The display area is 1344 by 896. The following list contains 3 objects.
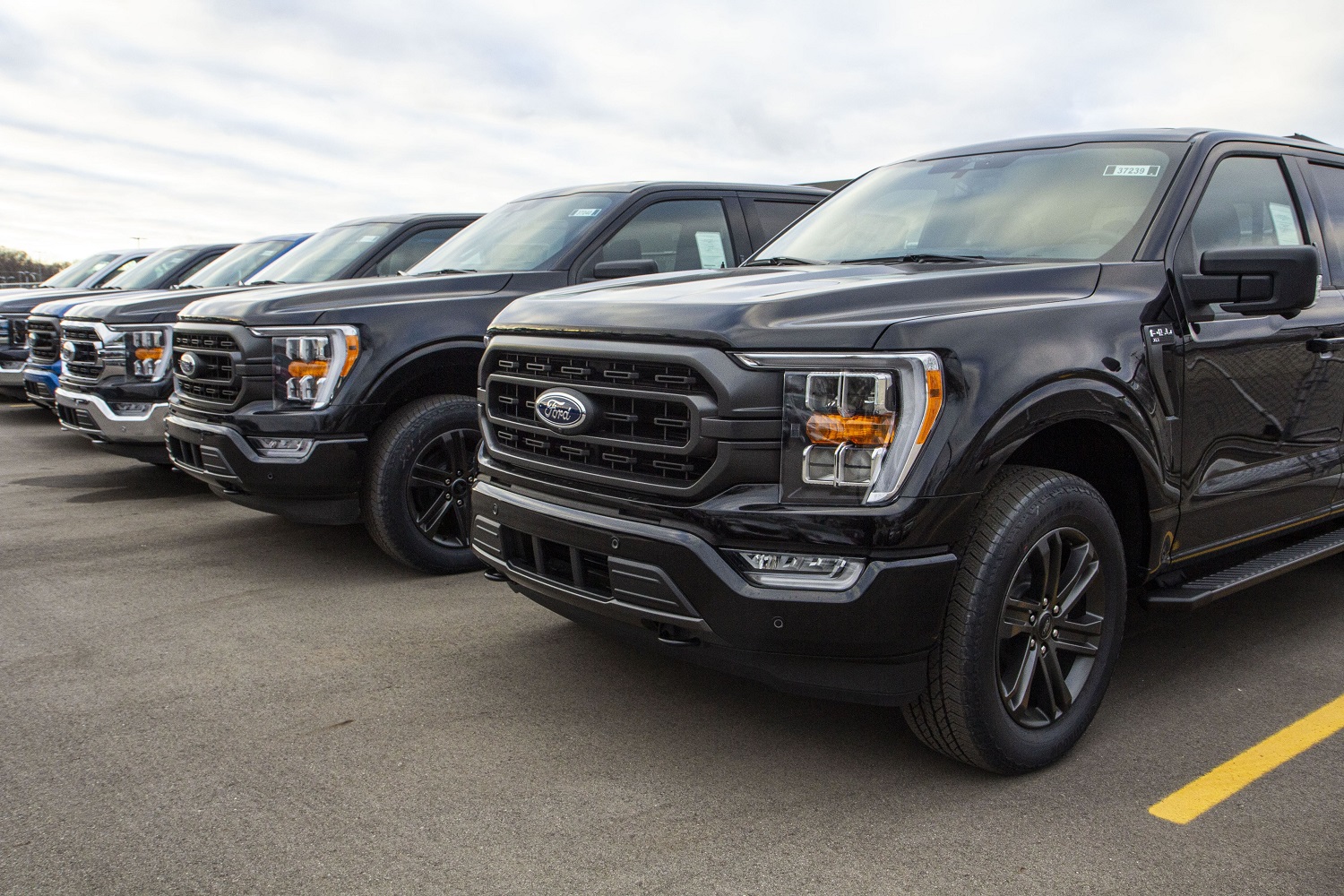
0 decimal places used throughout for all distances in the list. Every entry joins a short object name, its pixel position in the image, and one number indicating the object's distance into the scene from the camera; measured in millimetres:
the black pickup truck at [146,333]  7102
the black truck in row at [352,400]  5031
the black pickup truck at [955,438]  2785
